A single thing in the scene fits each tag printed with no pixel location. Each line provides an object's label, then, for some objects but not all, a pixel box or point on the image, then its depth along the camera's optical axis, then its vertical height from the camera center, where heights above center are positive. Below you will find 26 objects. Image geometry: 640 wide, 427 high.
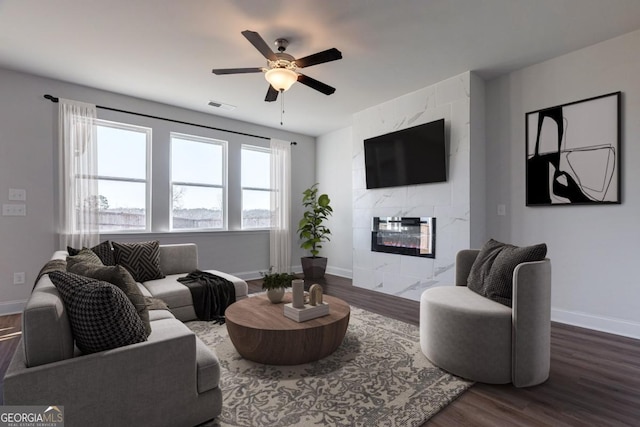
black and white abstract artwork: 3.02 +0.64
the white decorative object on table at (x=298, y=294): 2.48 -0.62
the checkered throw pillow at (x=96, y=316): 1.39 -0.45
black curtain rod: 3.87 +1.51
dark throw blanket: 3.24 -0.83
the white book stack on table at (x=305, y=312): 2.38 -0.75
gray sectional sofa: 1.27 -0.71
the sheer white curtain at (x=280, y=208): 5.90 +0.17
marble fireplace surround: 3.74 +0.28
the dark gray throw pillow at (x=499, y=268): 2.16 -0.40
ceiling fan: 2.51 +1.31
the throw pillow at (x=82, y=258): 1.99 -0.30
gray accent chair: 2.03 -0.80
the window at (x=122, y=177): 4.31 +0.59
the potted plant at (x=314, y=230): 5.64 -0.26
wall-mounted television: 3.95 +0.82
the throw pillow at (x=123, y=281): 1.73 -0.36
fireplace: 4.09 -0.28
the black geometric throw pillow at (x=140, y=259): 3.37 -0.46
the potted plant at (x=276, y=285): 2.75 -0.60
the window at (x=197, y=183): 4.95 +0.58
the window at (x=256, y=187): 5.72 +0.56
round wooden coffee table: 2.21 -0.87
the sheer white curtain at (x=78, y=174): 3.90 +0.57
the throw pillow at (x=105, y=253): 3.23 -0.36
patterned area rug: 1.74 -1.12
